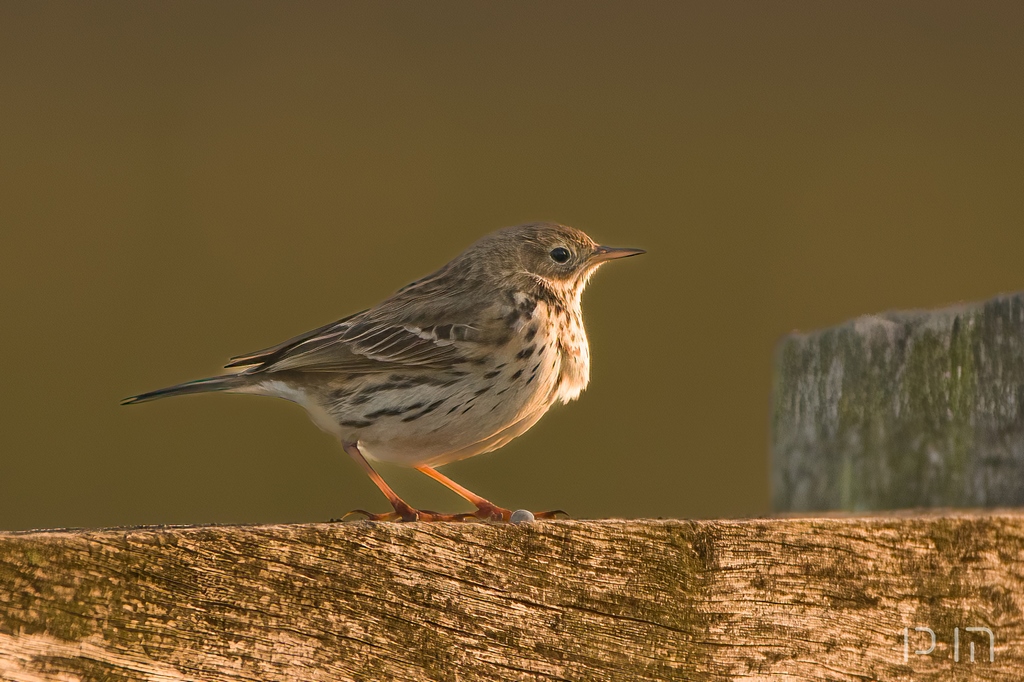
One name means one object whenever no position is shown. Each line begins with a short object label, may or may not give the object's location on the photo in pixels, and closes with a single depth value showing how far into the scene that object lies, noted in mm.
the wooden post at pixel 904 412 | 4883
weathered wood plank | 3606
